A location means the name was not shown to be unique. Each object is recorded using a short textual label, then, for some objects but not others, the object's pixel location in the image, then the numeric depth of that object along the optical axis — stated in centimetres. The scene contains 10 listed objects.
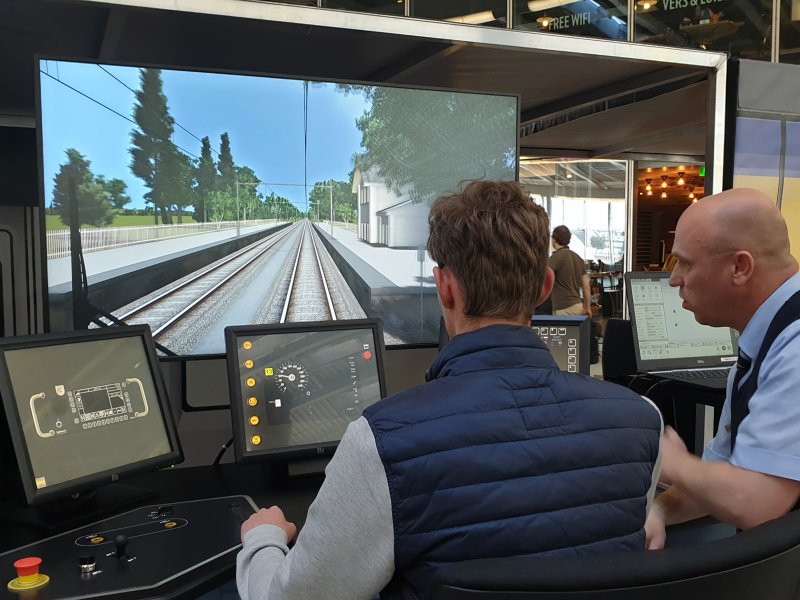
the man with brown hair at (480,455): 89
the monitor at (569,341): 241
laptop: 305
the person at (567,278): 689
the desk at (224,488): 154
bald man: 133
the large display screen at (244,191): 243
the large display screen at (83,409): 157
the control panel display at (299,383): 197
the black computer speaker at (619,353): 320
